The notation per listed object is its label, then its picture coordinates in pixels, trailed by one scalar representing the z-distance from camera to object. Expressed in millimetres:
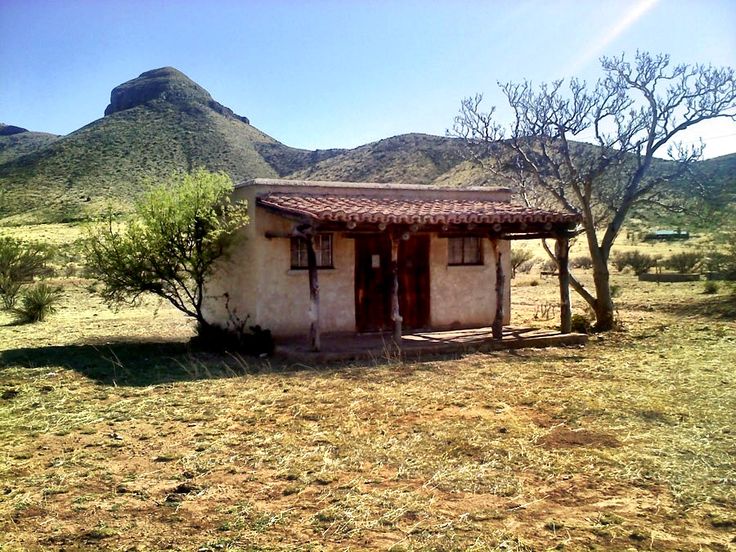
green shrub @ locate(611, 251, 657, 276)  25703
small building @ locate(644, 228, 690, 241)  38719
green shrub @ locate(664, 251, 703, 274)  24906
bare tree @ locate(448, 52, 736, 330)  13643
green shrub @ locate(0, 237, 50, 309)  18516
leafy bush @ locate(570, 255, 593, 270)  30341
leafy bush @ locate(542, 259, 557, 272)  29880
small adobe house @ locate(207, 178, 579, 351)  11148
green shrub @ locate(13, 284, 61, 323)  15844
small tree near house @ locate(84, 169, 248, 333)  11391
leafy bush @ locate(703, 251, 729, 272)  19453
